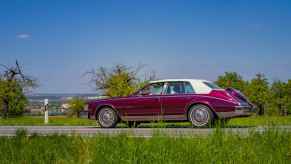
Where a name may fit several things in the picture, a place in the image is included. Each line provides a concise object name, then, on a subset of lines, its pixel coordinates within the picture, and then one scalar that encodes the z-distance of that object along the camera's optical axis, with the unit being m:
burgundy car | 13.27
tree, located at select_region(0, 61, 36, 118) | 50.66
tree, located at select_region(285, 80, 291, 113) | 77.35
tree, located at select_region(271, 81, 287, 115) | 80.19
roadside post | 20.98
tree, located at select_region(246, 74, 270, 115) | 74.38
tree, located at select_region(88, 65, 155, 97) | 47.41
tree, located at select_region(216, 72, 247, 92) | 81.31
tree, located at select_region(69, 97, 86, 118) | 94.43
